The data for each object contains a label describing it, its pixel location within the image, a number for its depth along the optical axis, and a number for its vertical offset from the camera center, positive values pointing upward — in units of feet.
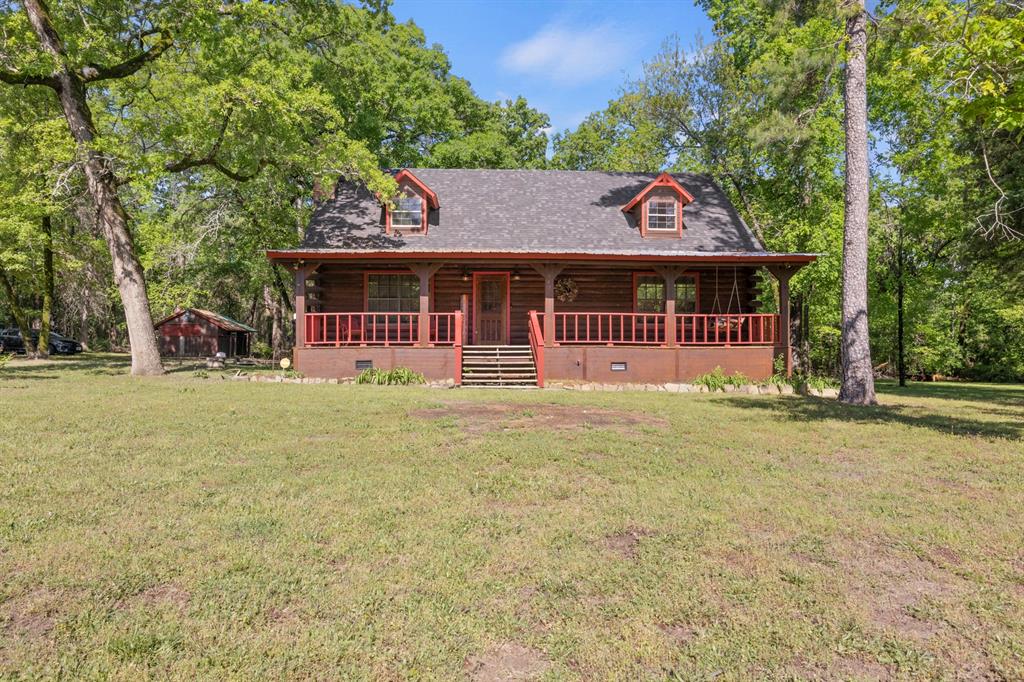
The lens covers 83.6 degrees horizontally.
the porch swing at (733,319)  50.15 +2.24
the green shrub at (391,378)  46.57 -2.93
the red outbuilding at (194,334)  103.61 +1.36
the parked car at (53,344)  101.71 -0.51
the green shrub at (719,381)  46.14 -3.09
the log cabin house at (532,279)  49.29 +6.31
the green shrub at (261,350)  110.90 -1.66
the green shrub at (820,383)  46.52 -3.29
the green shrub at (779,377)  46.62 -2.88
